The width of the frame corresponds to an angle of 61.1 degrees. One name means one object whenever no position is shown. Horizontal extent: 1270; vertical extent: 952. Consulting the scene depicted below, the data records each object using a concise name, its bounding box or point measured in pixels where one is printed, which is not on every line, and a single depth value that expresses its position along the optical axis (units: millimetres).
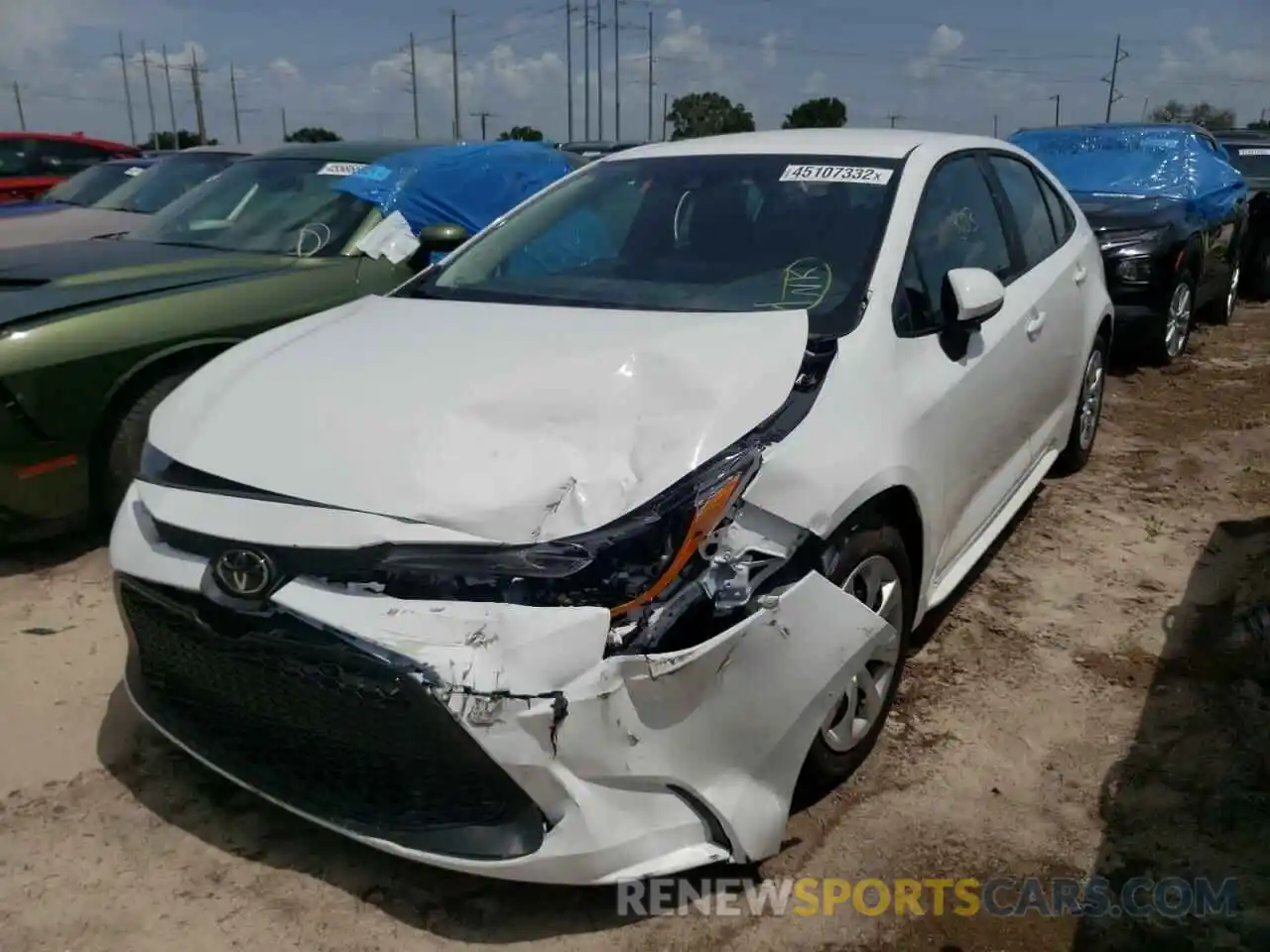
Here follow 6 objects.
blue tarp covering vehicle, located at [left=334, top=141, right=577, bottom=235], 5250
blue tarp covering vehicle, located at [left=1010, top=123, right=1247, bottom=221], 8133
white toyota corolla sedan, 2080
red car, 12250
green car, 3777
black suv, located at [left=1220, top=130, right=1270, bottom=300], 10078
